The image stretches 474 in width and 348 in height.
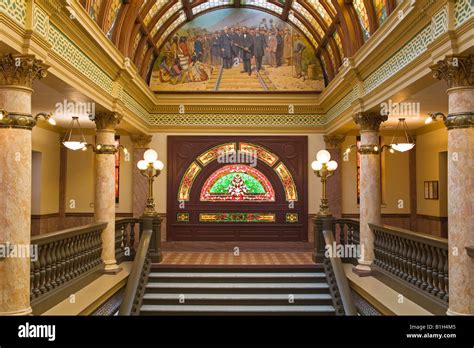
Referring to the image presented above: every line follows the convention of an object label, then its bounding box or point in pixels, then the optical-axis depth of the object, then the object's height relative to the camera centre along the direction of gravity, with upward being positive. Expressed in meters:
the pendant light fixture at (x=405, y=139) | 9.10 +1.71
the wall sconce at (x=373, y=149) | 9.39 +0.94
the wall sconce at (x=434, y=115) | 5.75 +1.01
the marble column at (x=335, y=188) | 13.87 +0.19
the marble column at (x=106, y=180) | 9.38 +0.31
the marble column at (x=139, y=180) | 13.93 +0.46
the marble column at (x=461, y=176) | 5.34 +0.22
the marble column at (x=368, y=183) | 9.28 +0.23
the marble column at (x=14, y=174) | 5.34 +0.25
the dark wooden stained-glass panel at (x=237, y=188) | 14.02 +0.19
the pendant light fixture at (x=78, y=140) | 8.65 +1.73
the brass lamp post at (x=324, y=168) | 9.98 +0.58
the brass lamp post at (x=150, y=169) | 10.12 +0.59
